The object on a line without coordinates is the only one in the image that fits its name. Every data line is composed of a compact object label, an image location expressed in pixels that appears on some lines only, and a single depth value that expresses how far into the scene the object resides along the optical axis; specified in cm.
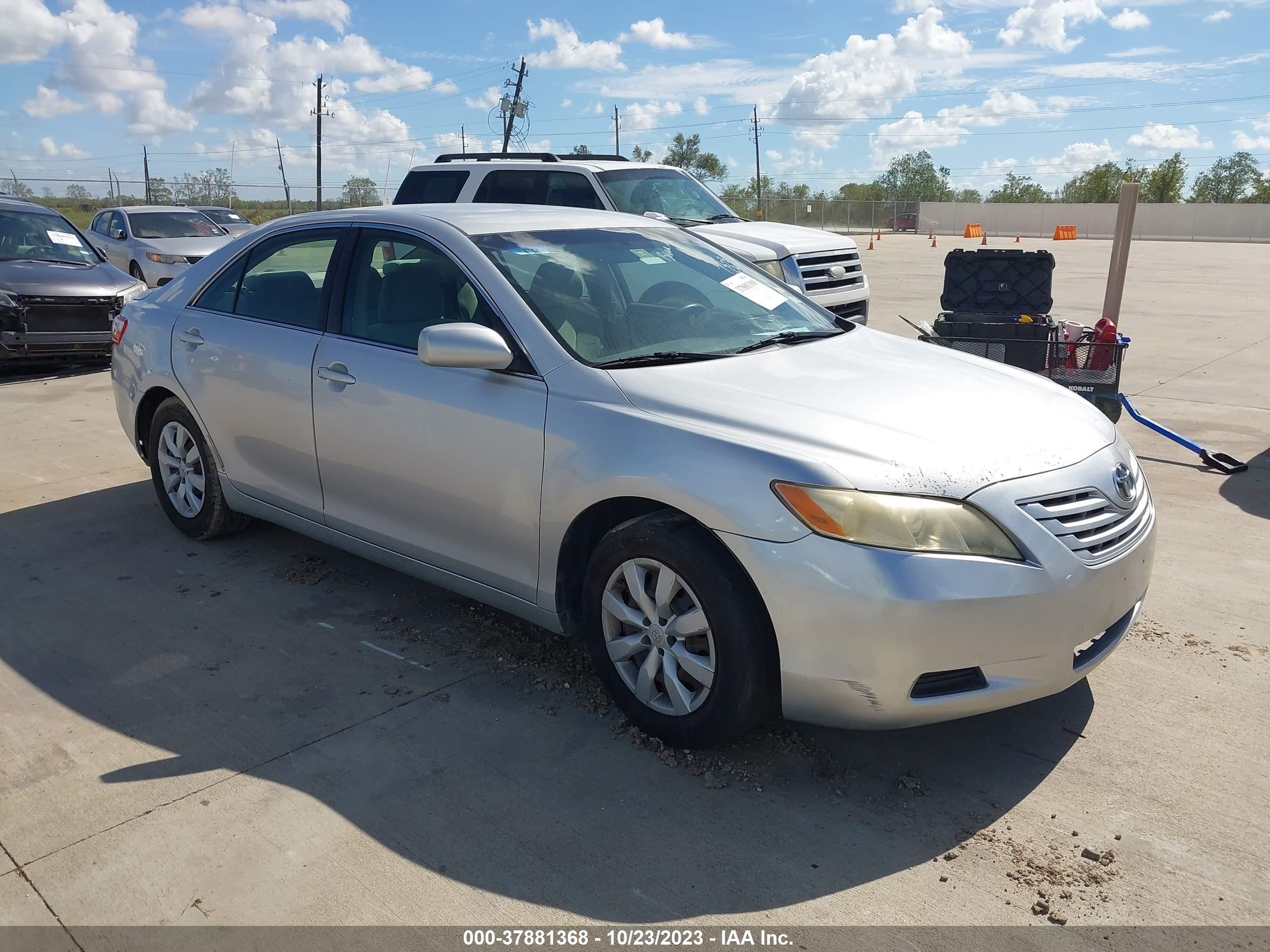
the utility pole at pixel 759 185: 6881
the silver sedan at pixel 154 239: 1684
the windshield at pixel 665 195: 1040
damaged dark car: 1045
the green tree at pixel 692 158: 7650
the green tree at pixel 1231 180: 7806
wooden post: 906
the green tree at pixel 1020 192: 8294
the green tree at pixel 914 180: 9025
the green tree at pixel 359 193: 4181
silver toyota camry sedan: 297
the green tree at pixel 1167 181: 7269
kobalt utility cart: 645
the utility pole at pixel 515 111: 4169
